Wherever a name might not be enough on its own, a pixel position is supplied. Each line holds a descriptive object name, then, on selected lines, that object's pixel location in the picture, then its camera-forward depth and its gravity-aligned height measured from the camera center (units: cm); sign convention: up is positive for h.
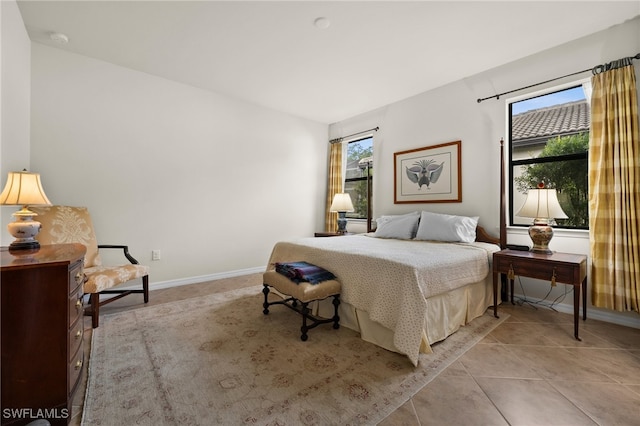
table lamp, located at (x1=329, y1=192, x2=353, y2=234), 455 +14
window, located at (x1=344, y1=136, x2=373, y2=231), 487 +74
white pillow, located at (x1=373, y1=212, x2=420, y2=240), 351 -16
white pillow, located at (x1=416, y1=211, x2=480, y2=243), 311 -15
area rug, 138 -99
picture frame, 361 +58
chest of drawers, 119 -57
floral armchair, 234 -35
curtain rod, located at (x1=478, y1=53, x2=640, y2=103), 240 +137
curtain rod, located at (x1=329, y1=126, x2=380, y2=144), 458 +143
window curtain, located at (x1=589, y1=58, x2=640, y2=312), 232 +23
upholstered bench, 213 -62
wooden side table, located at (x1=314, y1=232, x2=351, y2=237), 438 -32
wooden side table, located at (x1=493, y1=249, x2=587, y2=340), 219 -45
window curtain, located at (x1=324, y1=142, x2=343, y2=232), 520 +69
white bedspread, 184 -45
